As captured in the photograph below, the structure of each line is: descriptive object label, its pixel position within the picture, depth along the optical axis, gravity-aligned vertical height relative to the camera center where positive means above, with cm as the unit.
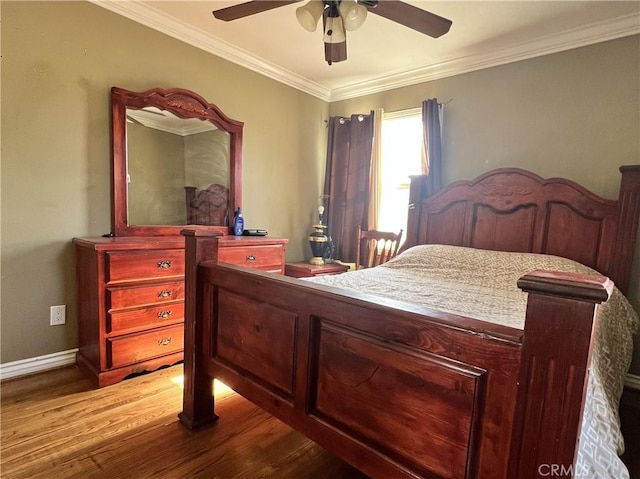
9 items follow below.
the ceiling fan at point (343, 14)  165 +95
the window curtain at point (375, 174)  353 +34
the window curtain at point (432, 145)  310 +58
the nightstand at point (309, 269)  336 -65
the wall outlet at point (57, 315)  227 -81
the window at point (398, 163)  341 +47
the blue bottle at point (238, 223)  315 -20
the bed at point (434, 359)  72 -46
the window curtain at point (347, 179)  366 +30
